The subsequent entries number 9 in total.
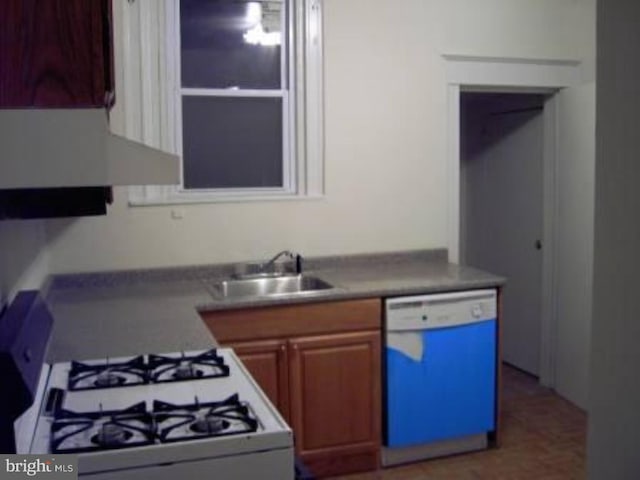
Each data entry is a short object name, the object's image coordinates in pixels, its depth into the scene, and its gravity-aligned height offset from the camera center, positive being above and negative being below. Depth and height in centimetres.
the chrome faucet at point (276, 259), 359 -35
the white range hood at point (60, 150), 108 +8
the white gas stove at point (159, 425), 140 -51
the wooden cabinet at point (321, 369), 302 -80
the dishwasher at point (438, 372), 320 -86
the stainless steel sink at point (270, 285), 348 -47
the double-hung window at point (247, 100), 355 +52
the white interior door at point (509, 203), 444 -6
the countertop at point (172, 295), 228 -45
